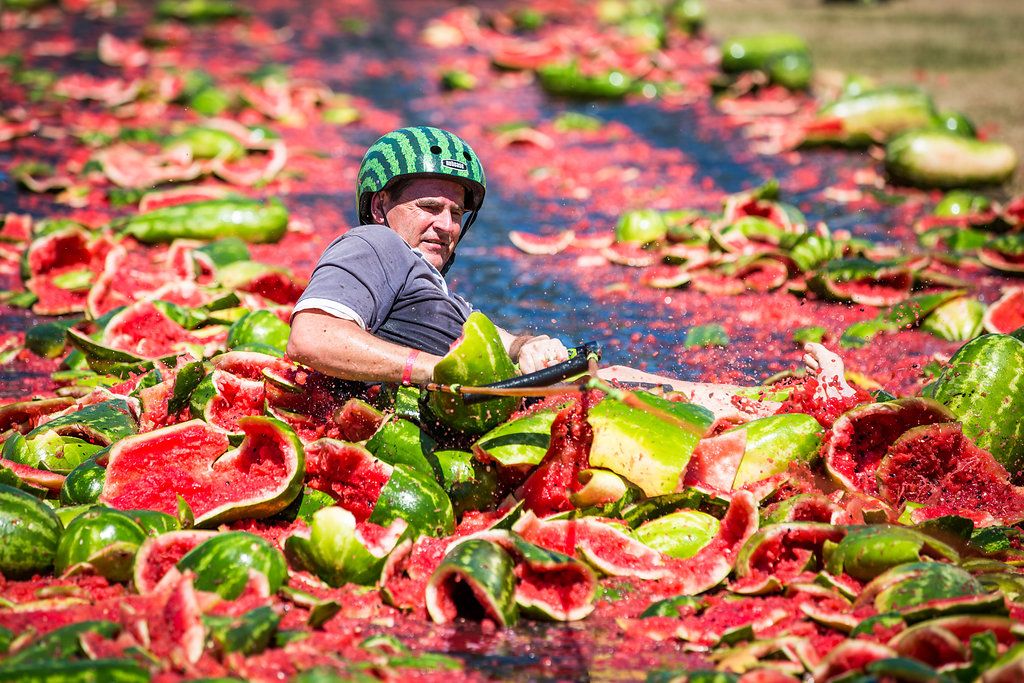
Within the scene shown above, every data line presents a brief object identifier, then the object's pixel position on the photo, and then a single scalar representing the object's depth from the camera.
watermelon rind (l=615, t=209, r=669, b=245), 18.81
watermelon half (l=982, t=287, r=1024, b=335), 14.70
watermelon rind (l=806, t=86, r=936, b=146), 25.34
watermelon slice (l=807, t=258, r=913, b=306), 16.33
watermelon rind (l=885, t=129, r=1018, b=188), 22.06
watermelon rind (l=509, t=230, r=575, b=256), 19.25
